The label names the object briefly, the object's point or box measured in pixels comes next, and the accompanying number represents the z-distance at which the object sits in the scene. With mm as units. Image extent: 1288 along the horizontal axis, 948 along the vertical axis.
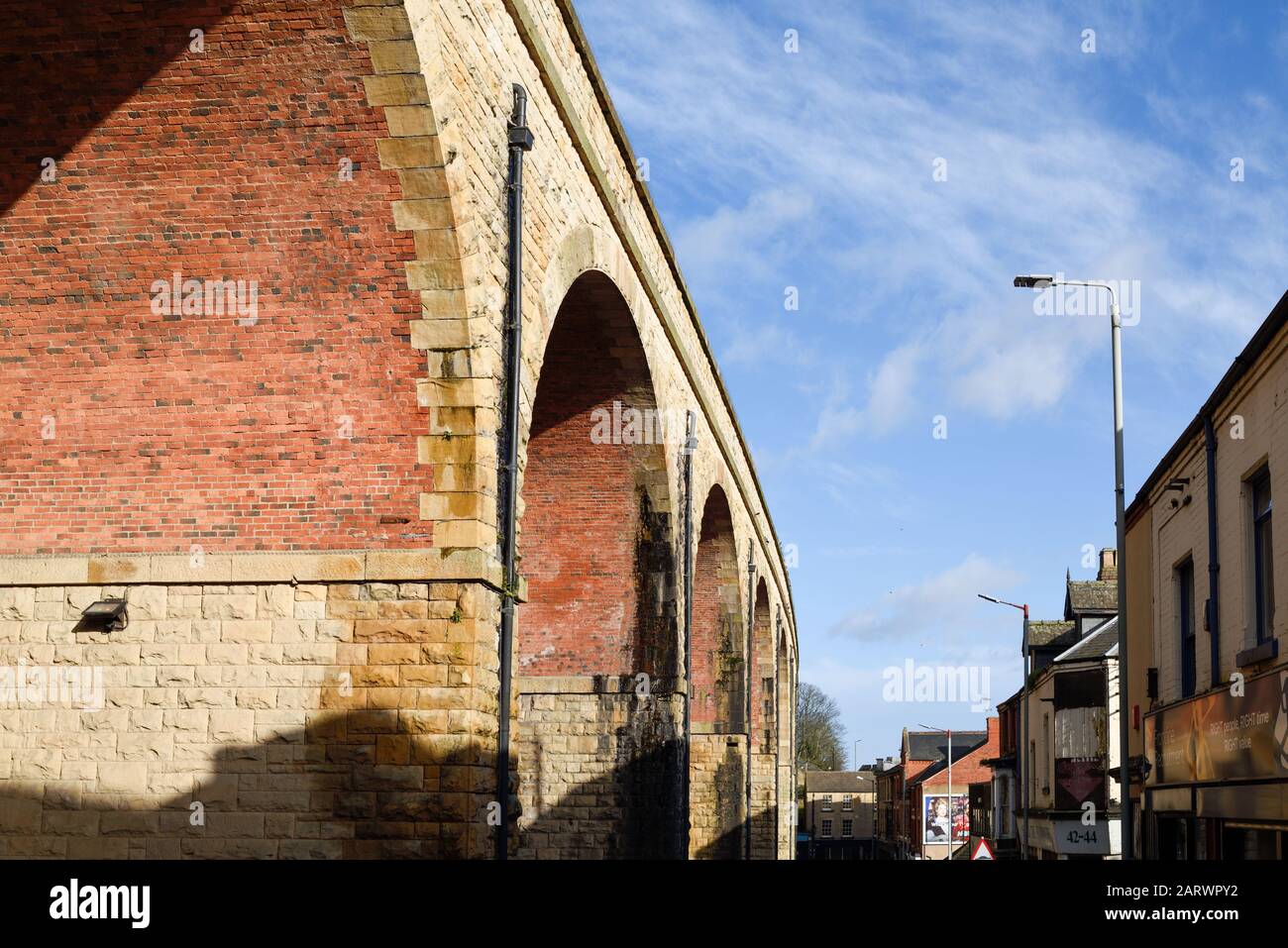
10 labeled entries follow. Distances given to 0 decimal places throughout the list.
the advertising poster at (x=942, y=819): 68125
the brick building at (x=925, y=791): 68562
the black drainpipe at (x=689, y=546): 18484
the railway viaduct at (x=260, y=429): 9250
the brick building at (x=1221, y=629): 13359
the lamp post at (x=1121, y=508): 18312
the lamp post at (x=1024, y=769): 36469
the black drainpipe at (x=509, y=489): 9828
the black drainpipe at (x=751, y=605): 27844
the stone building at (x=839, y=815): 97500
